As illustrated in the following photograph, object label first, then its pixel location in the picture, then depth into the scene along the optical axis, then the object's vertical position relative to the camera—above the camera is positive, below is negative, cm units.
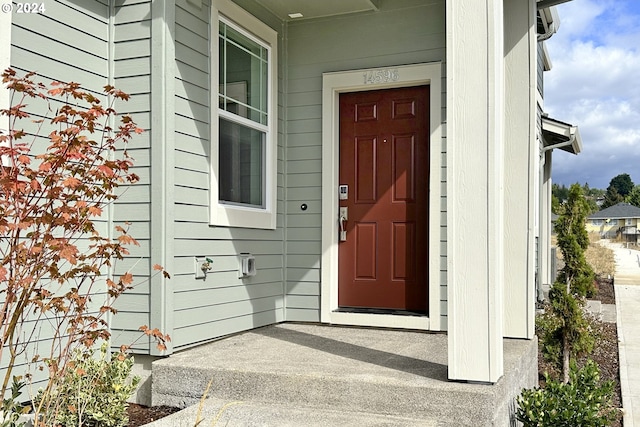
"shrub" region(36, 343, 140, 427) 311 -87
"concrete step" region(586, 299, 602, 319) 908 -129
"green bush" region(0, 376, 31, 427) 266 -83
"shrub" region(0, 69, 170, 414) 239 +3
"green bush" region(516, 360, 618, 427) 331 -98
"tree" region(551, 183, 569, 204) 4029 +212
